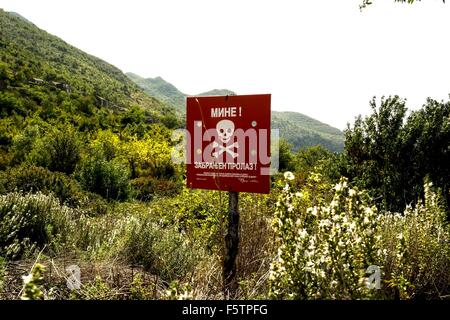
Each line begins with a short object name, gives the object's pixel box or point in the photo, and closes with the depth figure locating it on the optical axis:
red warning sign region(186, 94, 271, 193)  3.85
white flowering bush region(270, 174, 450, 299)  2.53
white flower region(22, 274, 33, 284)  1.73
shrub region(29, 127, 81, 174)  14.82
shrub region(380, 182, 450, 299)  3.75
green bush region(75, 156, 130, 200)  12.45
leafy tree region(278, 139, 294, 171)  35.40
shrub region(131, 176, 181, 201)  14.26
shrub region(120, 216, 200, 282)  4.30
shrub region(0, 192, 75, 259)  4.66
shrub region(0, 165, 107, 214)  8.01
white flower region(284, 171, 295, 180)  2.71
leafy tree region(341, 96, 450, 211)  9.86
